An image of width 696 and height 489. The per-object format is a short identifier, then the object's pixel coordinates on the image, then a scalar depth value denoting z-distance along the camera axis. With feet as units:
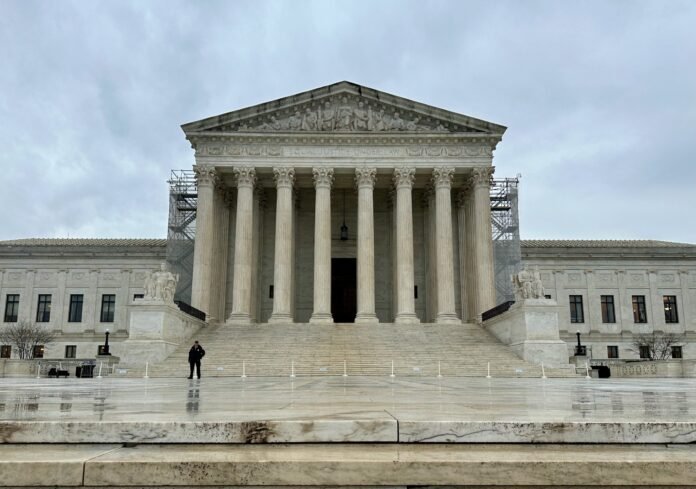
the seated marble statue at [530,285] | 99.96
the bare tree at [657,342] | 169.58
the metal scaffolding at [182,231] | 147.02
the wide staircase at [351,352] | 90.02
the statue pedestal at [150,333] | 94.48
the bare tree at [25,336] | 160.15
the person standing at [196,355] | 72.77
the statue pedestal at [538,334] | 95.76
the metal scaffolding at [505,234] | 149.89
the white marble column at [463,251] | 142.20
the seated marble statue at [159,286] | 99.25
